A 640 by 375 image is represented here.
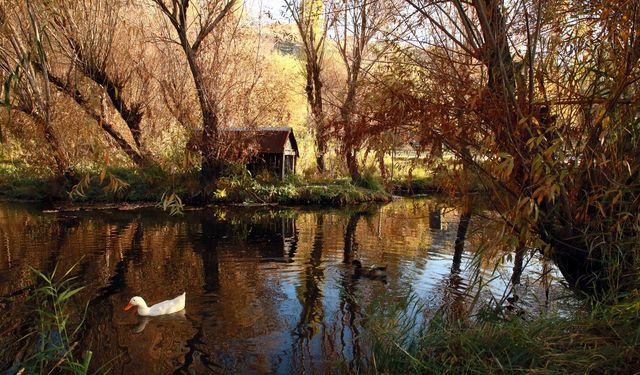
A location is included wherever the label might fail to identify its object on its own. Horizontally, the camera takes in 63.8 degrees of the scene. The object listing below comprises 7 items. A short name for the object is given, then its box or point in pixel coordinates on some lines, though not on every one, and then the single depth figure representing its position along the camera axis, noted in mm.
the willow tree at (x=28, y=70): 3178
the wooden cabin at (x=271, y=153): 21703
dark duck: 8766
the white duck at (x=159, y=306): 6852
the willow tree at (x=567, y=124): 4168
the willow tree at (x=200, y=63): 18469
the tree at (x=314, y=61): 23769
